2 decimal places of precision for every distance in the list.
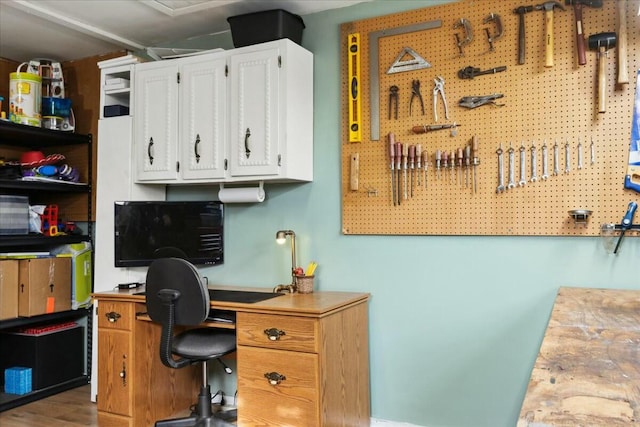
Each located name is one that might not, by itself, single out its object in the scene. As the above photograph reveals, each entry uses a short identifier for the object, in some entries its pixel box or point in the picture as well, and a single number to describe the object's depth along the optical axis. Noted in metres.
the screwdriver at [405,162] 2.80
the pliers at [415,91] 2.79
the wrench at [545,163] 2.50
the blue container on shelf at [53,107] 3.68
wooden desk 2.35
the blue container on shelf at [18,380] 3.49
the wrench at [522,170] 2.54
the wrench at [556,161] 2.48
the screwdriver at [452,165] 2.68
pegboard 2.39
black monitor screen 3.18
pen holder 2.88
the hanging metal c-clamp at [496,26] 2.61
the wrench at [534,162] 2.53
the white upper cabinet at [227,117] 2.84
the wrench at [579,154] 2.44
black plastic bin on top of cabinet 2.89
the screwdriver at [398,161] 2.80
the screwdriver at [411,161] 2.78
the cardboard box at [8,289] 3.30
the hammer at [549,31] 2.47
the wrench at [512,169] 2.56
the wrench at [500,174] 2.59
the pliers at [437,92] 2.73
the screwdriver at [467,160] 2.65
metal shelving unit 3.37
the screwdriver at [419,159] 2.77
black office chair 2.55
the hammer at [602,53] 2.35
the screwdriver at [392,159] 2.81
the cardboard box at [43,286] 3.41
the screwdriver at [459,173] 2.68
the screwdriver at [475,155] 2.63
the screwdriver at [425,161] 2.76
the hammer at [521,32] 2.55
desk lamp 2.94
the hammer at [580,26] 2.39
